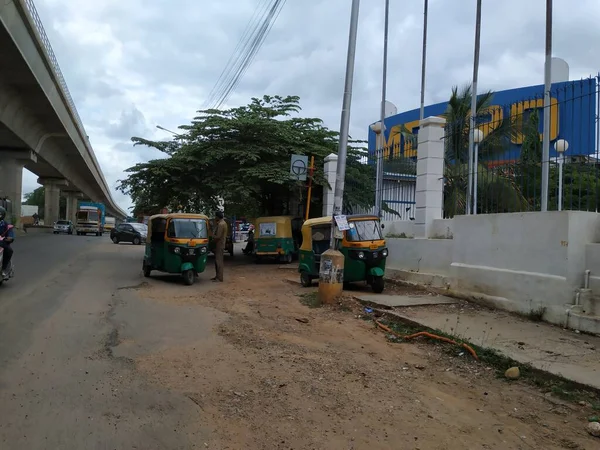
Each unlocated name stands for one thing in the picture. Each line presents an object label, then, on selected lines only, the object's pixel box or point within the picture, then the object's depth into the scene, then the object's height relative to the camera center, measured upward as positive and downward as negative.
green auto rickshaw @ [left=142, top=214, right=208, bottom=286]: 12.62 -0.51
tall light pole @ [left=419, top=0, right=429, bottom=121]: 17.42 +6.45
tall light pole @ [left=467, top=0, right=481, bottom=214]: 14.08 +5.17
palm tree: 9.60 +1.27
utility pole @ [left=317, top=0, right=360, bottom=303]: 9.66 +0.60
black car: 34.84 -0.95
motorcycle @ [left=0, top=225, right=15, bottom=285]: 10.36 -1.16
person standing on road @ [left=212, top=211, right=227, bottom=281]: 13.90 -0.51
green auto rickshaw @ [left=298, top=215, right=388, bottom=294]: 10.72 -0.44
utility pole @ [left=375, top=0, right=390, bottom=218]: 13.90 +2.71
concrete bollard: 9.65 -0.93
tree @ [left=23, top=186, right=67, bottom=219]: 109.06 +5.04
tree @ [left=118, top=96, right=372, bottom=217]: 18.00 +2.43
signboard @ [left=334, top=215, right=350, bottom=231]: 9.93 +0.13
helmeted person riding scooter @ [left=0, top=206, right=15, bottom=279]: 10.41 -0.46
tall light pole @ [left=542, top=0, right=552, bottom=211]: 8.92 +2.18
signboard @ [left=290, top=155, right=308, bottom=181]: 13.39 +1.65
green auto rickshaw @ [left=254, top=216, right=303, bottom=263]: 18.91 -0.41
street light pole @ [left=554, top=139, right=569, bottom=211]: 8.41 +1.27
